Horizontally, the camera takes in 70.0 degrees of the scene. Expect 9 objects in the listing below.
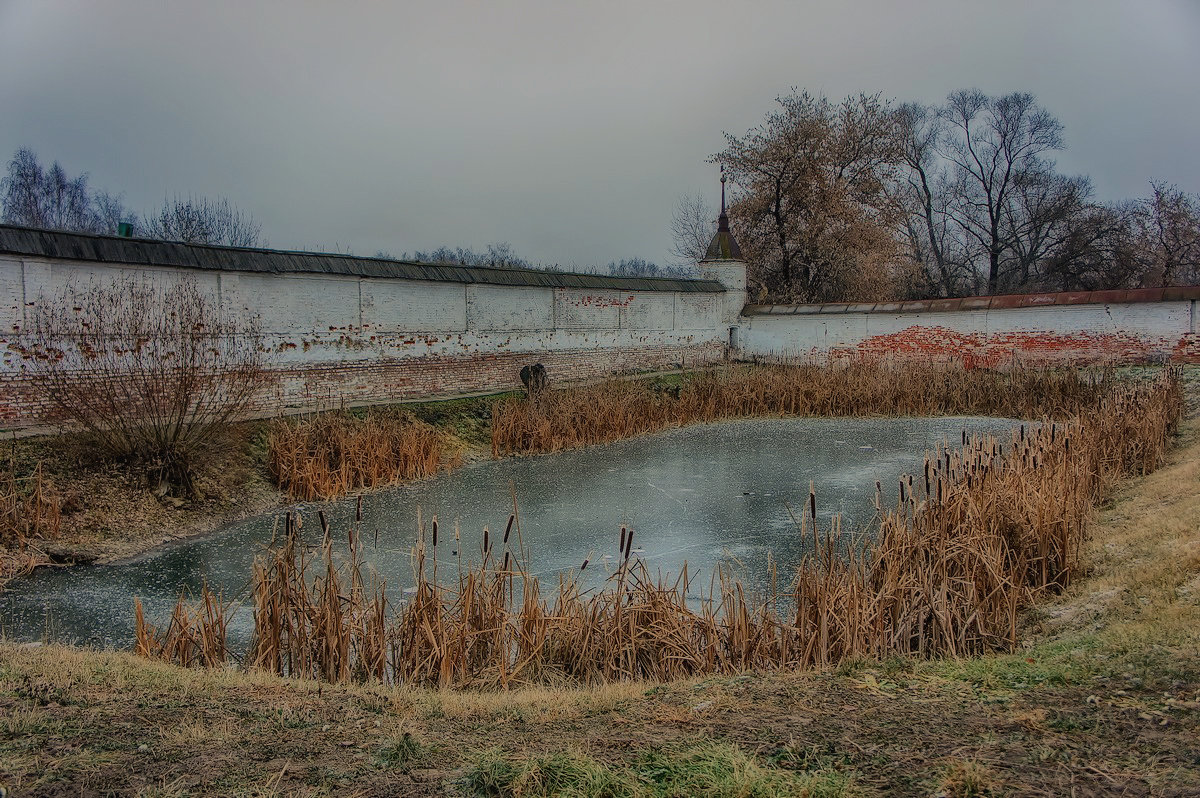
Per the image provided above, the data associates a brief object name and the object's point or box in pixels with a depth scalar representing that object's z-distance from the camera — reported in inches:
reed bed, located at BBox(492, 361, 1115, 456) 545.0
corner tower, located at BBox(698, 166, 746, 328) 941.2
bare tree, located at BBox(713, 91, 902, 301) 988.6
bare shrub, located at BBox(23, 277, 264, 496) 356.2
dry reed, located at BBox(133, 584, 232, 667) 185.0
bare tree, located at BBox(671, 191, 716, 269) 1389.0
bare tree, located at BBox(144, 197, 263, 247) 922.7
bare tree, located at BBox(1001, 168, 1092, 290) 1289.4
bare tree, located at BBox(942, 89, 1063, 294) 1348.4
